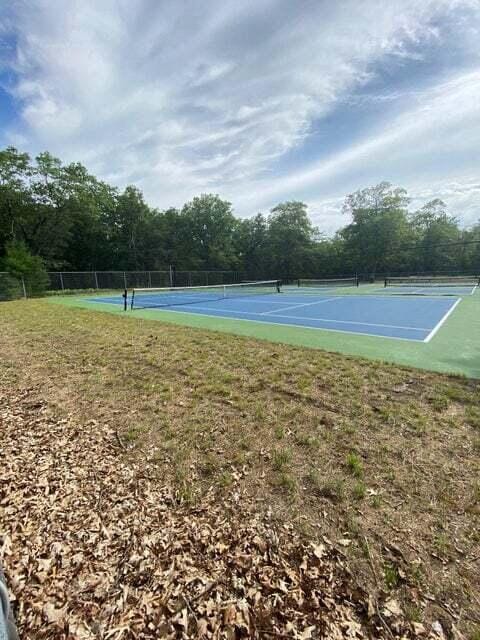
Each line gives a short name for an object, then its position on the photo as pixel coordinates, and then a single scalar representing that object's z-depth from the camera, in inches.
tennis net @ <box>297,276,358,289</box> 1244.3
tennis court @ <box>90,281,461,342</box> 317.1
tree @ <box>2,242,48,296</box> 738.8
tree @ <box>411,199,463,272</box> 1578.5
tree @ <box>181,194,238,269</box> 1753.2
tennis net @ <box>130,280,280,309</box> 604.2
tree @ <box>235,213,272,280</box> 1907.0
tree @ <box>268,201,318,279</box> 1787.6
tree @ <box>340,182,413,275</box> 1630.2
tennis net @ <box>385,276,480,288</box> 1027.3
